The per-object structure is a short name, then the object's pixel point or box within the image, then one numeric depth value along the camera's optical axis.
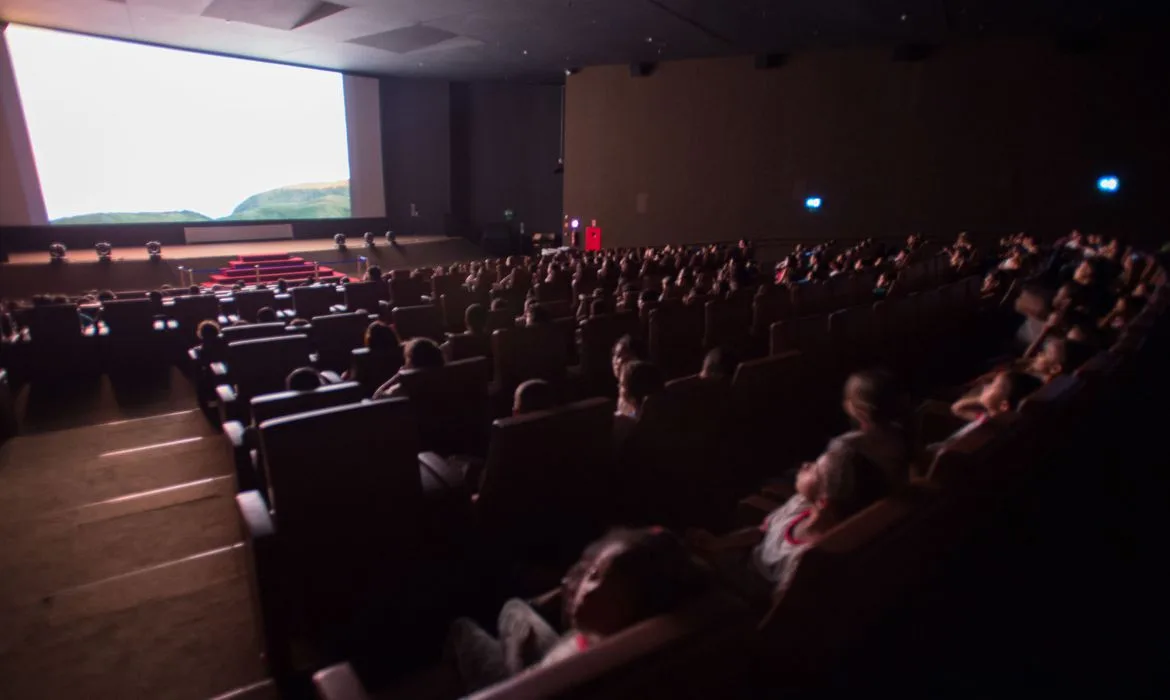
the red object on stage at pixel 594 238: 14.80
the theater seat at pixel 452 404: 2.58
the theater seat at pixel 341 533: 1.72
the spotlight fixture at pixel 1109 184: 8.87
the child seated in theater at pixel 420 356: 2.60
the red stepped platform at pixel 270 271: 11.48
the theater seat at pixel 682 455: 2.22
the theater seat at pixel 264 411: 2.24
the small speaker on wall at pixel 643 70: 13.26
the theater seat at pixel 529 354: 3.19
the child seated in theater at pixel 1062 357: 2.51
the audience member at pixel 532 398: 2.19
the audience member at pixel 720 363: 2.55
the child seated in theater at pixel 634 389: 2.25
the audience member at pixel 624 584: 0.96
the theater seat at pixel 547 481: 1.95
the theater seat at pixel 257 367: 3.12
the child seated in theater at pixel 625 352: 2.77
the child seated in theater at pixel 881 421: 1.71
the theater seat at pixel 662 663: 0.79
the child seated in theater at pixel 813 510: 1.39
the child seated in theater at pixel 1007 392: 2.08
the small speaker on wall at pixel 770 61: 11.57
